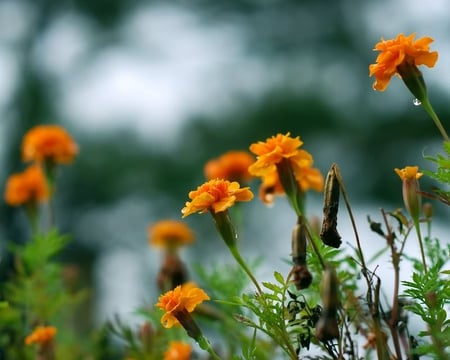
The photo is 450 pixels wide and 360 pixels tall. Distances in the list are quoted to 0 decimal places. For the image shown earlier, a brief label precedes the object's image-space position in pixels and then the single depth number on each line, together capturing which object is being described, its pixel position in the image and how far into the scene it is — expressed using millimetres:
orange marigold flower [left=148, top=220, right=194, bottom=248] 2119
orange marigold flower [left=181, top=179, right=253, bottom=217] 1390
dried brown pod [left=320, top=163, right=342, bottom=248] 1361
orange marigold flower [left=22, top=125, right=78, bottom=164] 2058
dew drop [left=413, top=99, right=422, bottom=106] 1438
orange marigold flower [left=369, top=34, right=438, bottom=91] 1411
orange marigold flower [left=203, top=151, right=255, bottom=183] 1842
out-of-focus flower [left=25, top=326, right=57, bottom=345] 1525
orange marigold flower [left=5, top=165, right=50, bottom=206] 2103
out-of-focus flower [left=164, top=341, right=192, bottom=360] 1478
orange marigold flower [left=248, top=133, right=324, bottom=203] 1421
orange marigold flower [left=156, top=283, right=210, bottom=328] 1392
